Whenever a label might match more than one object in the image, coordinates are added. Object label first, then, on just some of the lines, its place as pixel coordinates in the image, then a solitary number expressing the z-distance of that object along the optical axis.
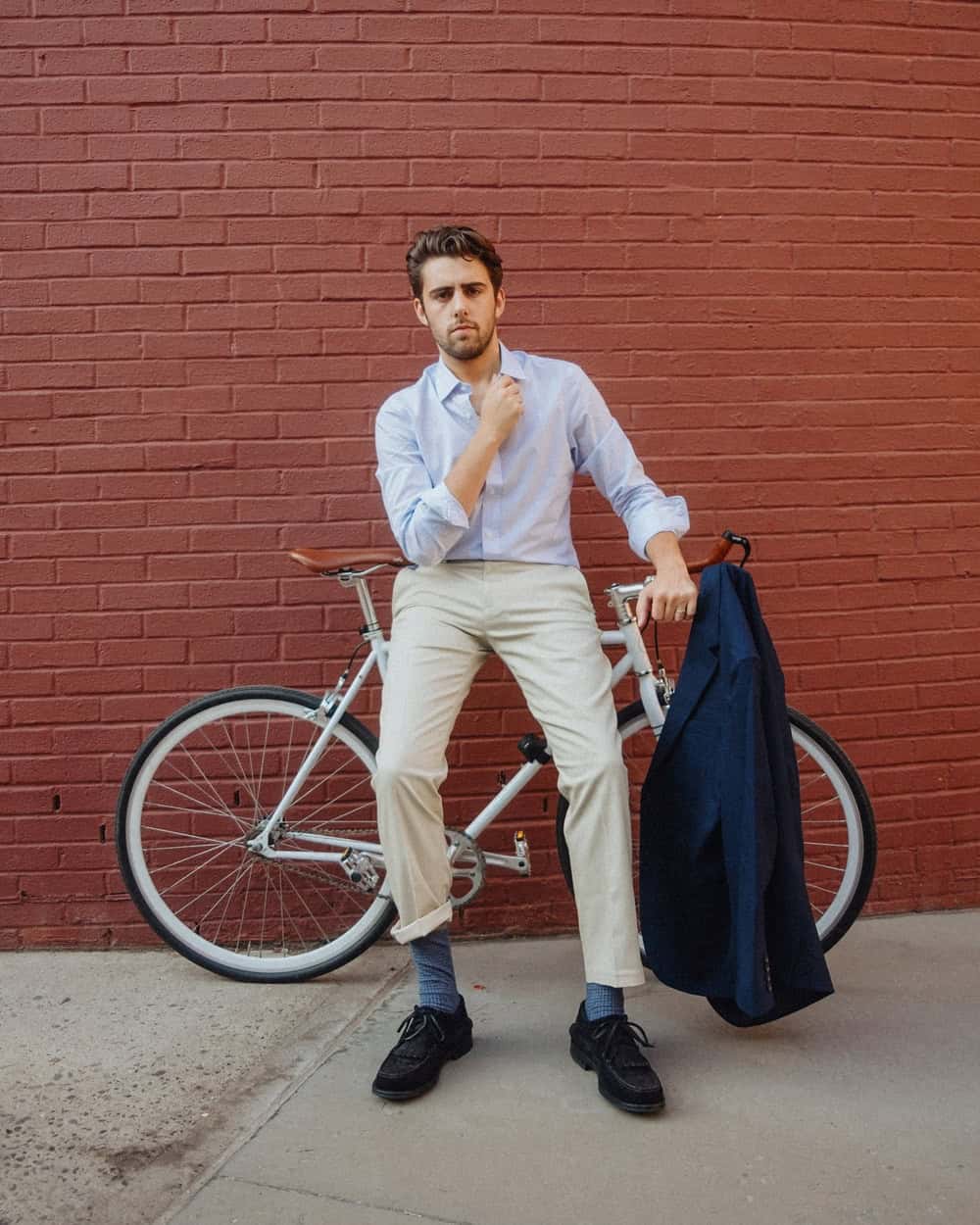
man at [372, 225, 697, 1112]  2.89
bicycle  3.42
